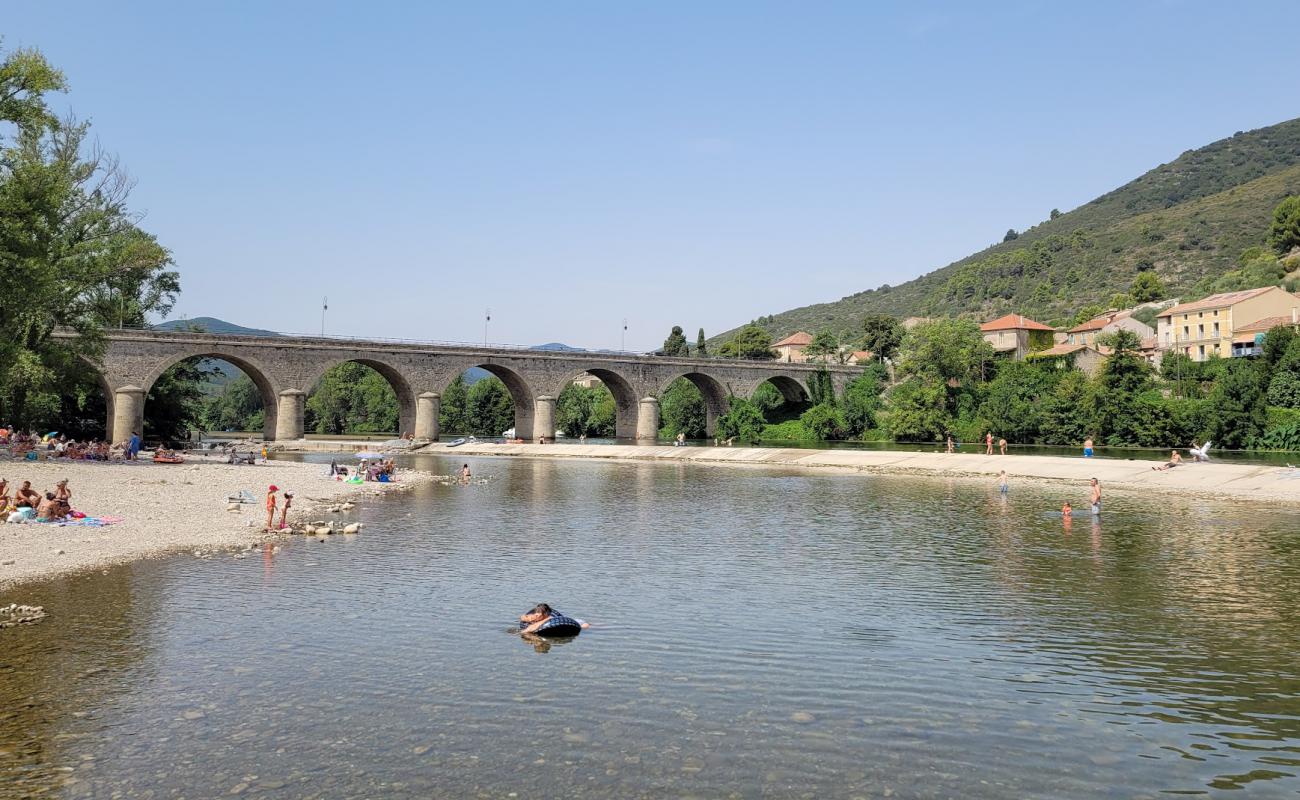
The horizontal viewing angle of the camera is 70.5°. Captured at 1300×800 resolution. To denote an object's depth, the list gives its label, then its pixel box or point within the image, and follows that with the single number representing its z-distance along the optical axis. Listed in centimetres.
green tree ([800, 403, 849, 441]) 8325
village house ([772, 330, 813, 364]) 12769
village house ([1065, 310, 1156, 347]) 8812
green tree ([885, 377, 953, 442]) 7412
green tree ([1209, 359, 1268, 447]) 5647
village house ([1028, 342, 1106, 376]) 7819
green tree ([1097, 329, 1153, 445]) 6162
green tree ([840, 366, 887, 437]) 8331
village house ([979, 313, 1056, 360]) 9288
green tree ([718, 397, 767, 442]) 8562
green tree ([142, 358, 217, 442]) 5909
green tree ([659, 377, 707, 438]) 9175
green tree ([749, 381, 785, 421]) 9022
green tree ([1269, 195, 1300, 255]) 10325
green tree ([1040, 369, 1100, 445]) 6450
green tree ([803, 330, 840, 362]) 10994
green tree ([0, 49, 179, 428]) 3006
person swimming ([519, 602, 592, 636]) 1307
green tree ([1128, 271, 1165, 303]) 11338
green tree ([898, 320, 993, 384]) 7756
